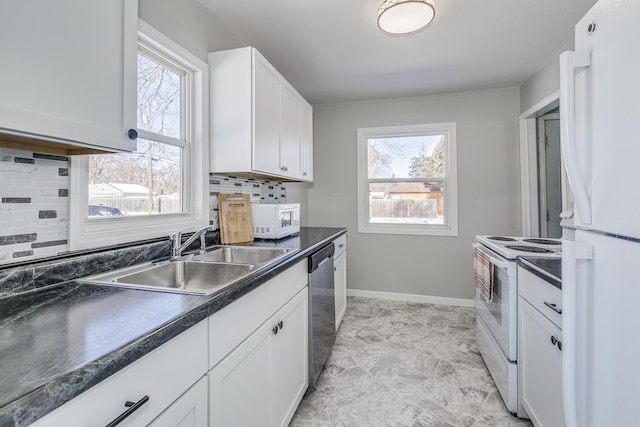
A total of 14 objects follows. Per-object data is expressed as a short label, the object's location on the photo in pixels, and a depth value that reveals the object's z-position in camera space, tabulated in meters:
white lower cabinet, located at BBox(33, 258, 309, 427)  0.60
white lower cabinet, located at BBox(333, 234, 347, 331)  2.57
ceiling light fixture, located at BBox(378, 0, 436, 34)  1.64
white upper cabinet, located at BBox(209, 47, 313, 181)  1.84
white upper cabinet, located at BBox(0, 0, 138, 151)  0.74
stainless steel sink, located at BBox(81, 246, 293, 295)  1.13
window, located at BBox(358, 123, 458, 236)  3.43
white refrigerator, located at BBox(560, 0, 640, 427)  0.63
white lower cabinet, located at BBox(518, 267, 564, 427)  1.27
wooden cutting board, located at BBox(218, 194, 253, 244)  2.03
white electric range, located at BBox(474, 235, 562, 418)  1.67
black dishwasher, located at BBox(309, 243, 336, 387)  1.79
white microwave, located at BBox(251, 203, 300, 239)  2.15
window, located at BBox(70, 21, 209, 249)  1.29
